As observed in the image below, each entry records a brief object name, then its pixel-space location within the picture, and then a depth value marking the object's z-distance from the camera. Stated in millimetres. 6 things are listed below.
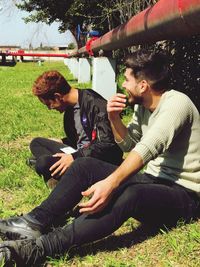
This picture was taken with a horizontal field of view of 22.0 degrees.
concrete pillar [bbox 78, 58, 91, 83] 16478
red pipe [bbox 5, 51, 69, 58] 24625
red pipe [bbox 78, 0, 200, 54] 3064
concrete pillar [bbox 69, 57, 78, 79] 20109
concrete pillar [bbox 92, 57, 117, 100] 7723
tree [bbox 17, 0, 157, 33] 9992
